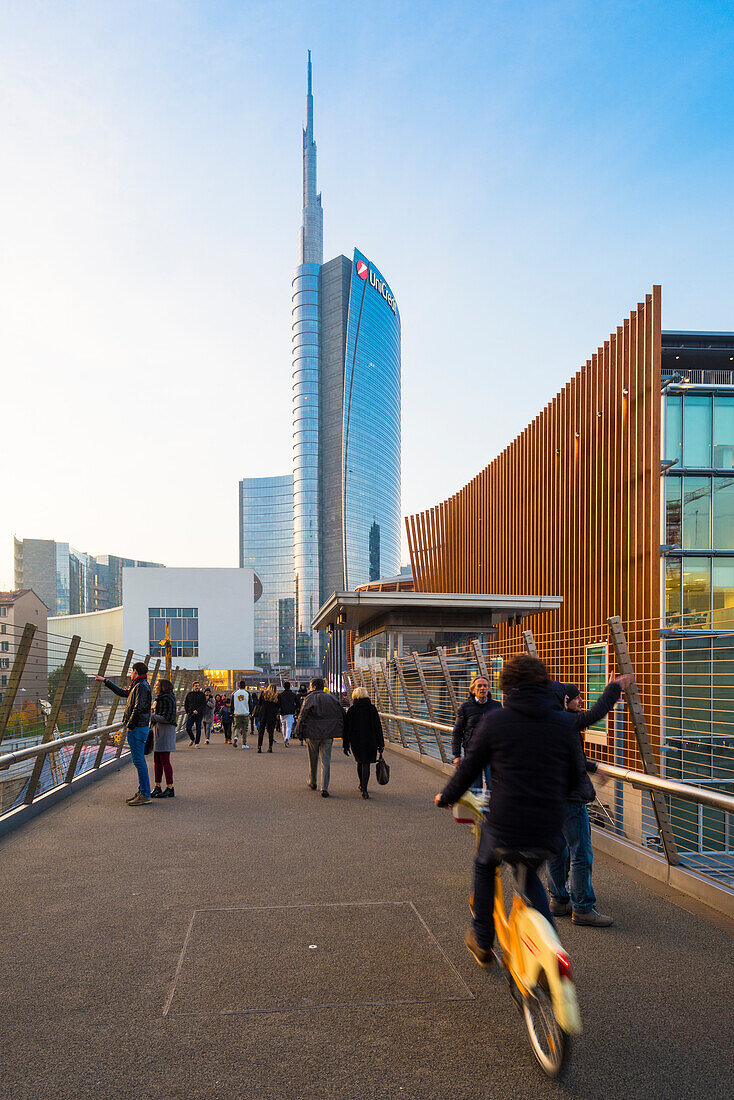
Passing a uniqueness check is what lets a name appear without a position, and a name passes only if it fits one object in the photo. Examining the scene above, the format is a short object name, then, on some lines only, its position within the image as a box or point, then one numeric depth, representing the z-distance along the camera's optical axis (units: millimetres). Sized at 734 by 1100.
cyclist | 3879
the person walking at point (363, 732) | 11962
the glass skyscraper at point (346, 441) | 149625
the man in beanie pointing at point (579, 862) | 5621
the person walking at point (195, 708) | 23266
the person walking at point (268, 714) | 20891
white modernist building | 89125
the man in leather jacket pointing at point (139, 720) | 11367
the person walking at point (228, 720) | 26556
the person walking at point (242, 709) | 22031
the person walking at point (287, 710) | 23188
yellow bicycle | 3285
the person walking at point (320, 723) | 12242
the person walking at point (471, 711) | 8180
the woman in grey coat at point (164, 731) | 12070
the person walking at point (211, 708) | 34375
